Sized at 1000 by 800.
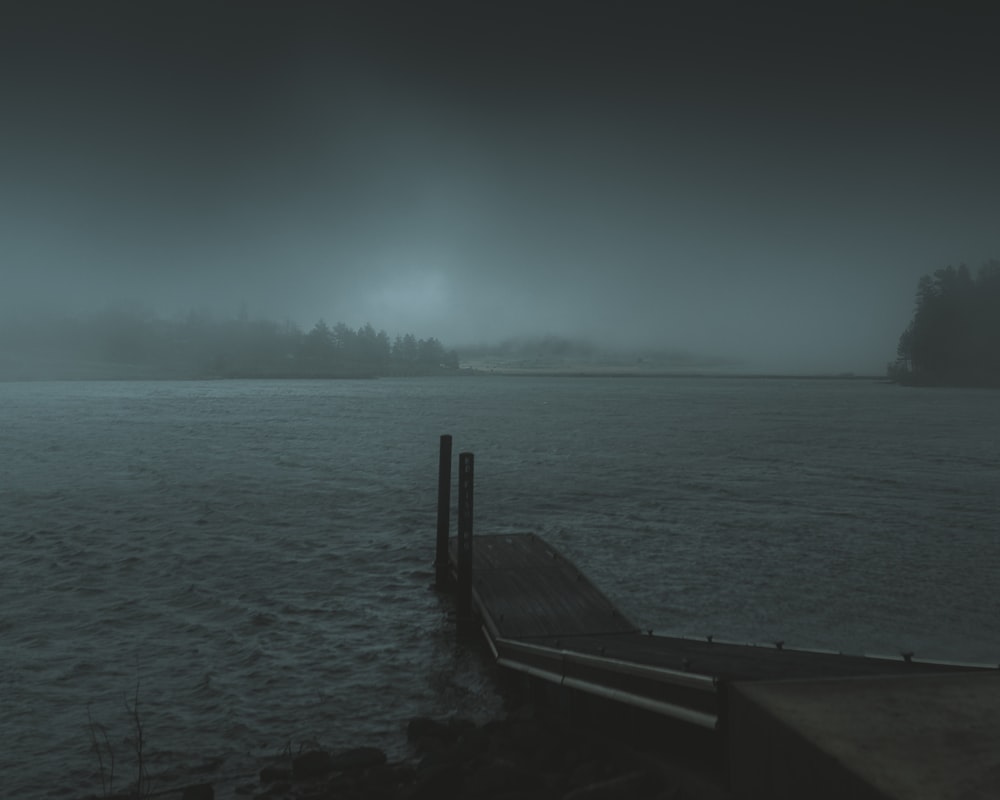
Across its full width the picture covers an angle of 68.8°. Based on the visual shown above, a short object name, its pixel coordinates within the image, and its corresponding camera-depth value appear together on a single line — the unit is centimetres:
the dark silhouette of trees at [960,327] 16288
